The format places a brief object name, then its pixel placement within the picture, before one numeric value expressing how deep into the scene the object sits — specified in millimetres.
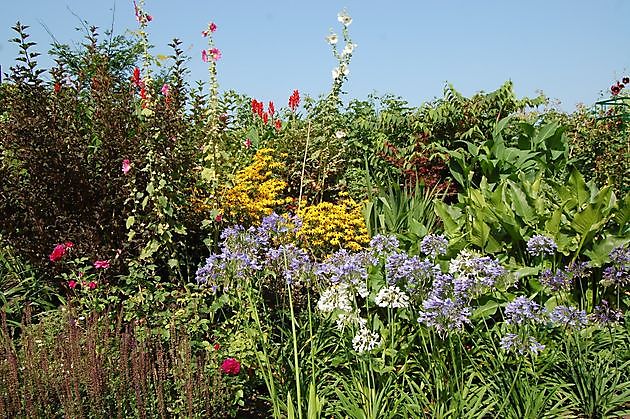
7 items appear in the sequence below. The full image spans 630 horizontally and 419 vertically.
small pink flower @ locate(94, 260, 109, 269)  4203
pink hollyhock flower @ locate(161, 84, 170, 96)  4742
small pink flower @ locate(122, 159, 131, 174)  4402
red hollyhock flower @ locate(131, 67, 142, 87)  5139
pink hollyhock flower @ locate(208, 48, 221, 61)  5016
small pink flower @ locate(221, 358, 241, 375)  3059
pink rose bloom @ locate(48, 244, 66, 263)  4164
